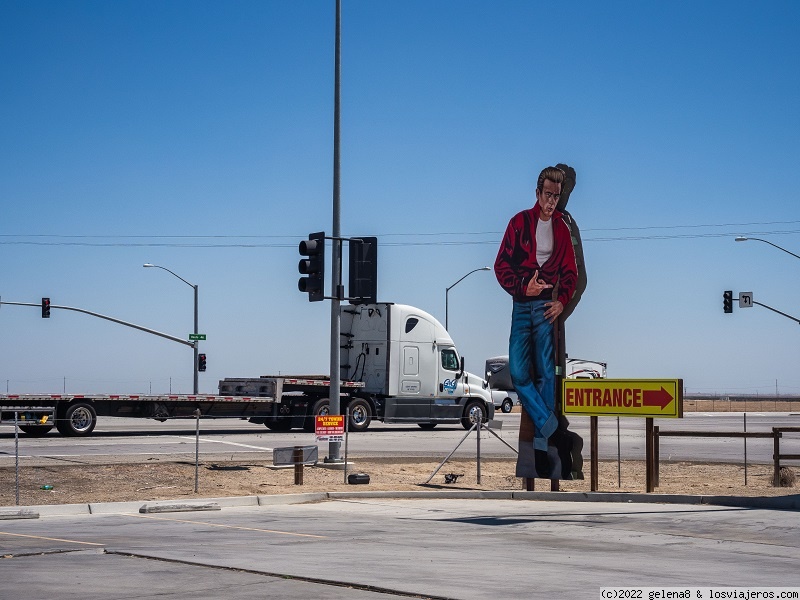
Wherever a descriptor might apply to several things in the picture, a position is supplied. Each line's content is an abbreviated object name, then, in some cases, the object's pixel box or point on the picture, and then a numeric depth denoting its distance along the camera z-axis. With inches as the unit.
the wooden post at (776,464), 776.3
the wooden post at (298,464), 776.3
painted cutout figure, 758.5
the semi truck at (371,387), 1339.8
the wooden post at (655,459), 758.7
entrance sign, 719.7
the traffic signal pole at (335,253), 892.0
